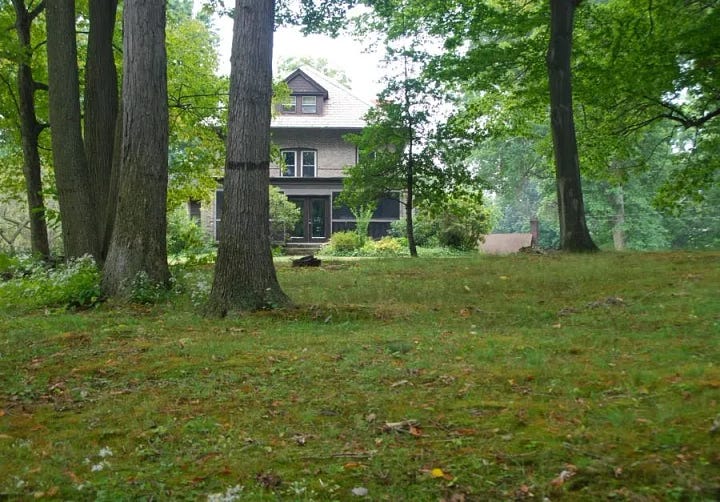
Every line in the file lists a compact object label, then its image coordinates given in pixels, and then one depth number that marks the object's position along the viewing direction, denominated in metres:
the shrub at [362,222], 30.48
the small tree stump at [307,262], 16.44
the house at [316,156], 37.66
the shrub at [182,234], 25.44
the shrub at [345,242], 29.64
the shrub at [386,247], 27.55
